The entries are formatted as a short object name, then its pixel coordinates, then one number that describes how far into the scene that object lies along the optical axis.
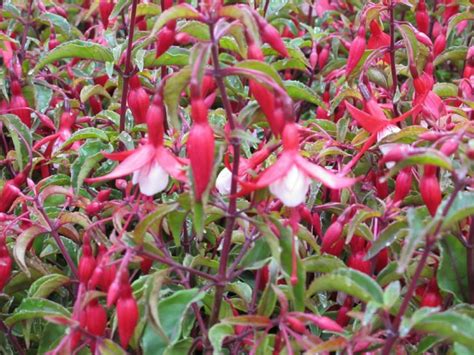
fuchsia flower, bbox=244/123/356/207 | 0.79
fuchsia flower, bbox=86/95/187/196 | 0.83
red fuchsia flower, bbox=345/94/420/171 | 1.04
